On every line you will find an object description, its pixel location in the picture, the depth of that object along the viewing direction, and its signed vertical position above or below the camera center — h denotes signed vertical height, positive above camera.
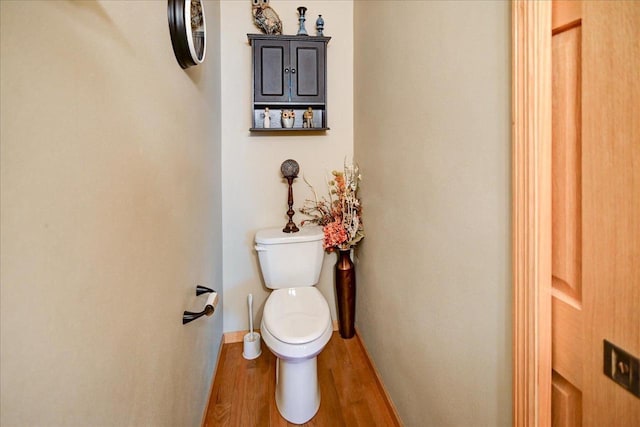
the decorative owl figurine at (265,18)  1.86 +1.29
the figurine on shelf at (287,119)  1.93 +0.63
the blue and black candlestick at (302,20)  1.87 +1.28
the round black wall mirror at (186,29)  0.96 +0.65
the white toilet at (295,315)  1.37 -0.57
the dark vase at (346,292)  1.96 -0.56
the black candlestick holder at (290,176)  1.92 +0.25
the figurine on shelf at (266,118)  1.94 +0.65
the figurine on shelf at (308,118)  1.95 +0.65
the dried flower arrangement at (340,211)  1.88 +0.01
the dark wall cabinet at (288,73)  1.84 +0.92
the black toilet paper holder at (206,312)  1.07 -0.39
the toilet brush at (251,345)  1.89 -0.89
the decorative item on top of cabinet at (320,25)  1.91 +1.26
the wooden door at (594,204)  0.47 +0.01
